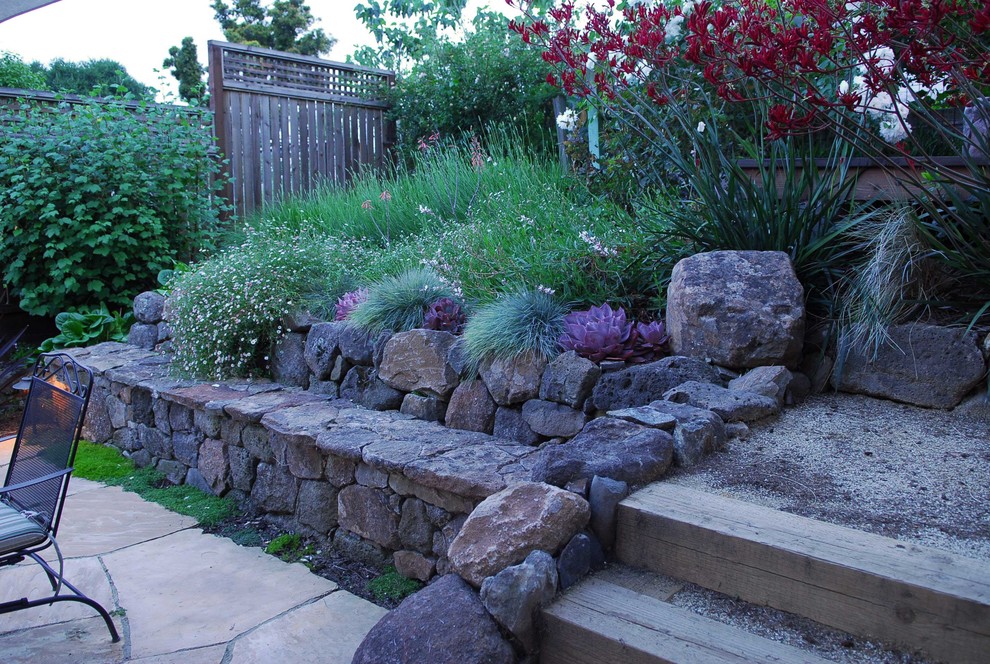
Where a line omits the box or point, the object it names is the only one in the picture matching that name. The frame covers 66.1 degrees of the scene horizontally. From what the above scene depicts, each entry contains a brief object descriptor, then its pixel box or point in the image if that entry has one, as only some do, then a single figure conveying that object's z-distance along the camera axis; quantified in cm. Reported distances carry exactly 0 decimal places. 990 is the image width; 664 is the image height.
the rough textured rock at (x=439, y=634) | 183
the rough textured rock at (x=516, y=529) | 204
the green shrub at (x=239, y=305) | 447
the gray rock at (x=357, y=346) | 394
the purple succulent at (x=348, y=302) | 431
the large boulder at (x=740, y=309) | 294
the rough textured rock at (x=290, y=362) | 437
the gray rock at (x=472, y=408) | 340
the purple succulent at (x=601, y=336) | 312
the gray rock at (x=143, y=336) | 554
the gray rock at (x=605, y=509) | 217
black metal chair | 254
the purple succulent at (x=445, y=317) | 383
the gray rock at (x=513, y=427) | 324
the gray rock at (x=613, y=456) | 228
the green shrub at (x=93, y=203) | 588
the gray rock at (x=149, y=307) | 552
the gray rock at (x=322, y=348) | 413
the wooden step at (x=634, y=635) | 171
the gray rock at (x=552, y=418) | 310
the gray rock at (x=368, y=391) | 382
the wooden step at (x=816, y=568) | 164
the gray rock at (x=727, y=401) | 267
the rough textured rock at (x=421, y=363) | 354
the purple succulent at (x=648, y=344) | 315
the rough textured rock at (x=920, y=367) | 272
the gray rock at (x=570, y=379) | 306
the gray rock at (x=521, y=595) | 190
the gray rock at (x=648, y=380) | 293
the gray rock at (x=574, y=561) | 204
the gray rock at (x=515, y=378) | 323
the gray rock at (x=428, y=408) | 360
